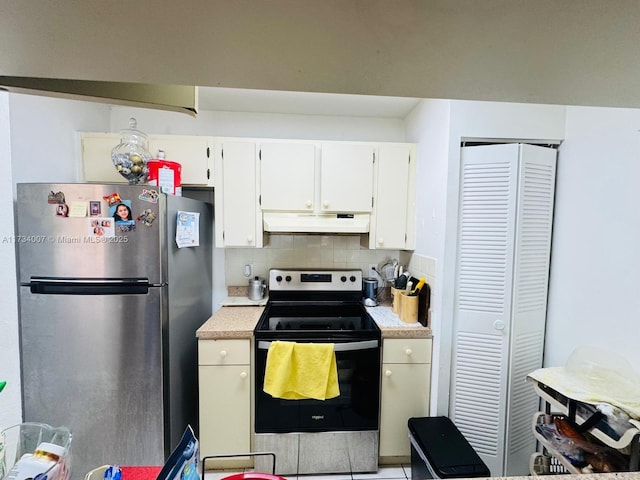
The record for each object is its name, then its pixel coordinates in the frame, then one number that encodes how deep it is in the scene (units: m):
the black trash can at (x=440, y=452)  1.17
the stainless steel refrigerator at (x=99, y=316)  1.32
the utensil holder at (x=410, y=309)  1.74
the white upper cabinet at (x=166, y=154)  1.76
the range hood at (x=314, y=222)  1.81
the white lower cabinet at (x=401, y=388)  1.63
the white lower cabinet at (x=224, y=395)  1.58
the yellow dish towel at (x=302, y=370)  1.50
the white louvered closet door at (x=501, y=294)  1.42
